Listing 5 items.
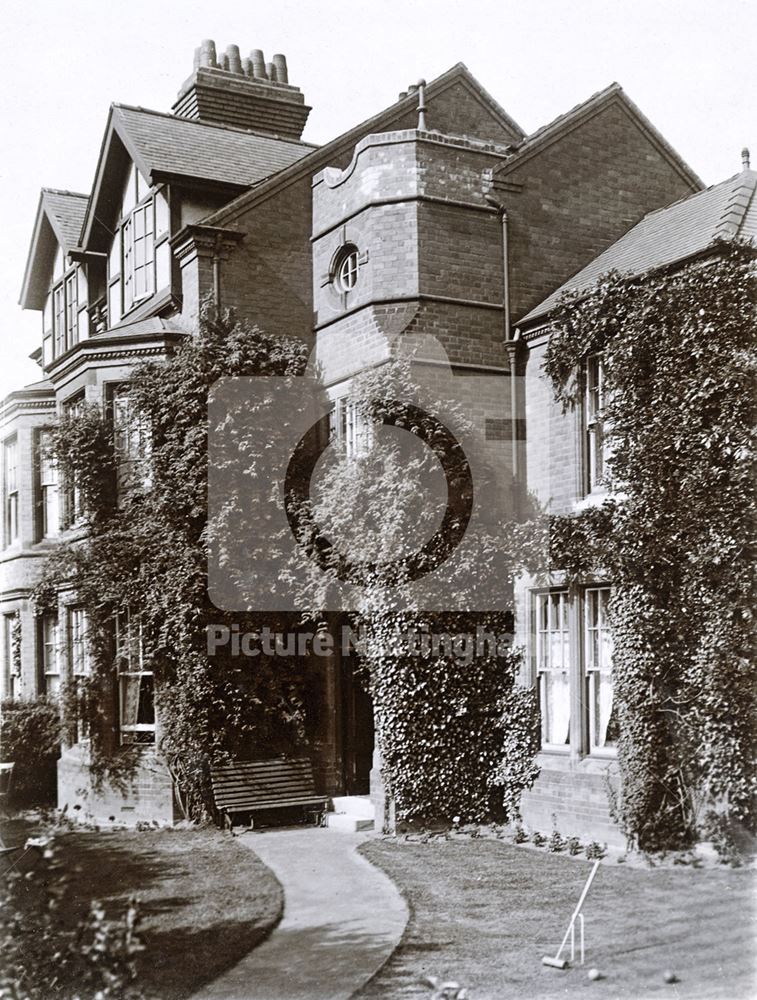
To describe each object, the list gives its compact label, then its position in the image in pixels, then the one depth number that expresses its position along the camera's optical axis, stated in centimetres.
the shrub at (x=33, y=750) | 1852
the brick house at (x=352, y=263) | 1462
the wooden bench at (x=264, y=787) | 1532
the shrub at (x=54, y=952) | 727
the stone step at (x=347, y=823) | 1488
